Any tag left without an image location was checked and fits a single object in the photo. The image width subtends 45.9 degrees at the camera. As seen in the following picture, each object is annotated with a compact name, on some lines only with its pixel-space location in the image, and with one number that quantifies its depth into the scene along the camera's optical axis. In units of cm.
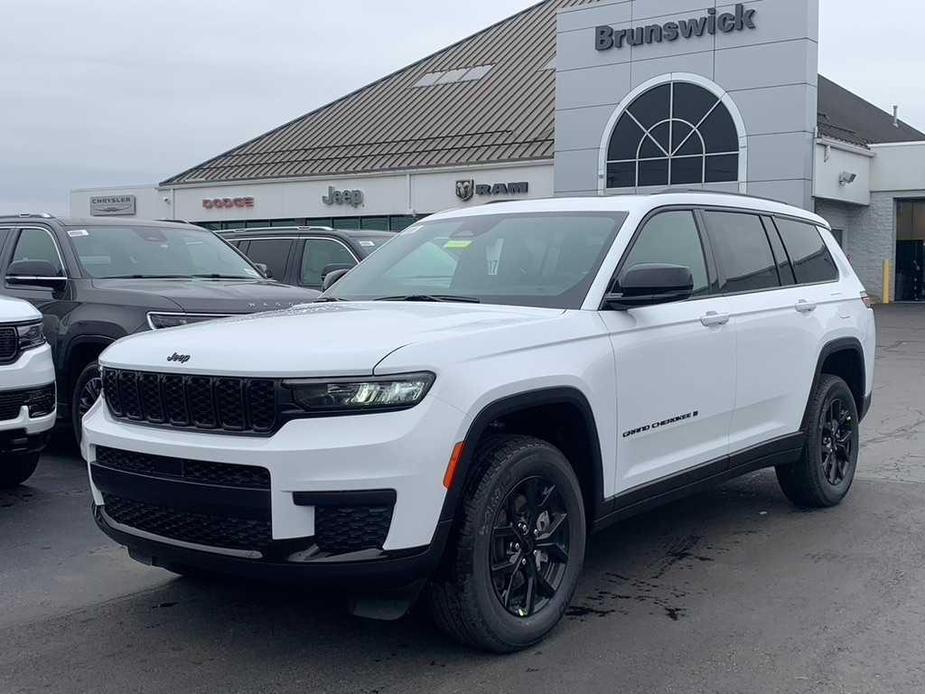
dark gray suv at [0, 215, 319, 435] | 793
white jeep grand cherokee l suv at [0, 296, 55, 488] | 659
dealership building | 2938
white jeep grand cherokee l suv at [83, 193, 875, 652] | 387
